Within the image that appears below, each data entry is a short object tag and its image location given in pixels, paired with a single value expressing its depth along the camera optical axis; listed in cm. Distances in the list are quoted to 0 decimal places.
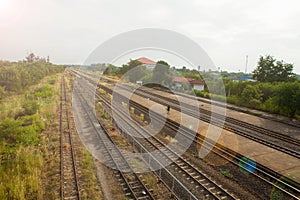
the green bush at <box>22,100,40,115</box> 1686
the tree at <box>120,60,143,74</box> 5362
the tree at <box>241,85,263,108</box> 2556
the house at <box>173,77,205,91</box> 4262
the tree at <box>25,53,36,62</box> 9081
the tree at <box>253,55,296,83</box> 3200
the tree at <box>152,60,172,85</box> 4209
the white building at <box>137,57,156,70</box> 7725
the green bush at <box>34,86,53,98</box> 2523
